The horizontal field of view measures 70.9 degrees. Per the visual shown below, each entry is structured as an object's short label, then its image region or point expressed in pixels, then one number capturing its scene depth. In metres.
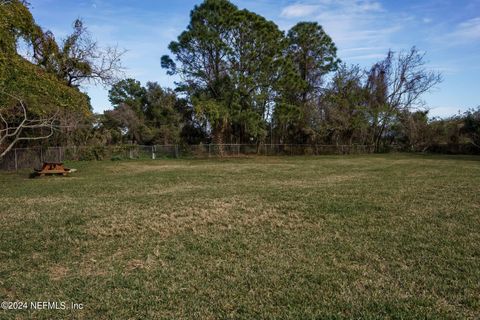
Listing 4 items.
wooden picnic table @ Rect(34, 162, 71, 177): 13.23
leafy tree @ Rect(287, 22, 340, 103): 31.98
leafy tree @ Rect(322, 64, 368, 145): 31.00
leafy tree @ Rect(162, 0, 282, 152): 26.58
